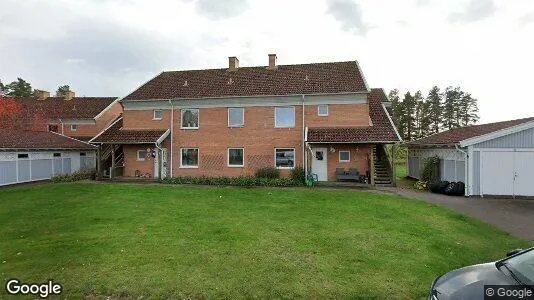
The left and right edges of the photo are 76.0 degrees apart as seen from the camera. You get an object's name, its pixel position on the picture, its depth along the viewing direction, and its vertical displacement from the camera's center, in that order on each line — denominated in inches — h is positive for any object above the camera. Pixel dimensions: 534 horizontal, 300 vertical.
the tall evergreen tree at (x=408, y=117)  2618.1 +237.9
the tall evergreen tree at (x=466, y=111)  2682.1 +285.9
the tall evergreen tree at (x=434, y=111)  2632.9 +282.9
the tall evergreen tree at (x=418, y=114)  2628.0 +266.5
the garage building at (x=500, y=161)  713.6 -29.4
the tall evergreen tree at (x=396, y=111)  2605.8 +286.4
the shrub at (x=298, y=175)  881.5 -69.3
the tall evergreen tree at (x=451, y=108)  2664.9 +305.7
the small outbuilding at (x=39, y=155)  934.4 -16.6
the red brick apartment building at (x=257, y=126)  914.1 +66.3
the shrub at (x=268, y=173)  916.6 -65.4
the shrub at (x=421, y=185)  864.3 -96.4
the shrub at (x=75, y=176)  1003.3 -79.6
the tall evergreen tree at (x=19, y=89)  2338.8 +431.5
